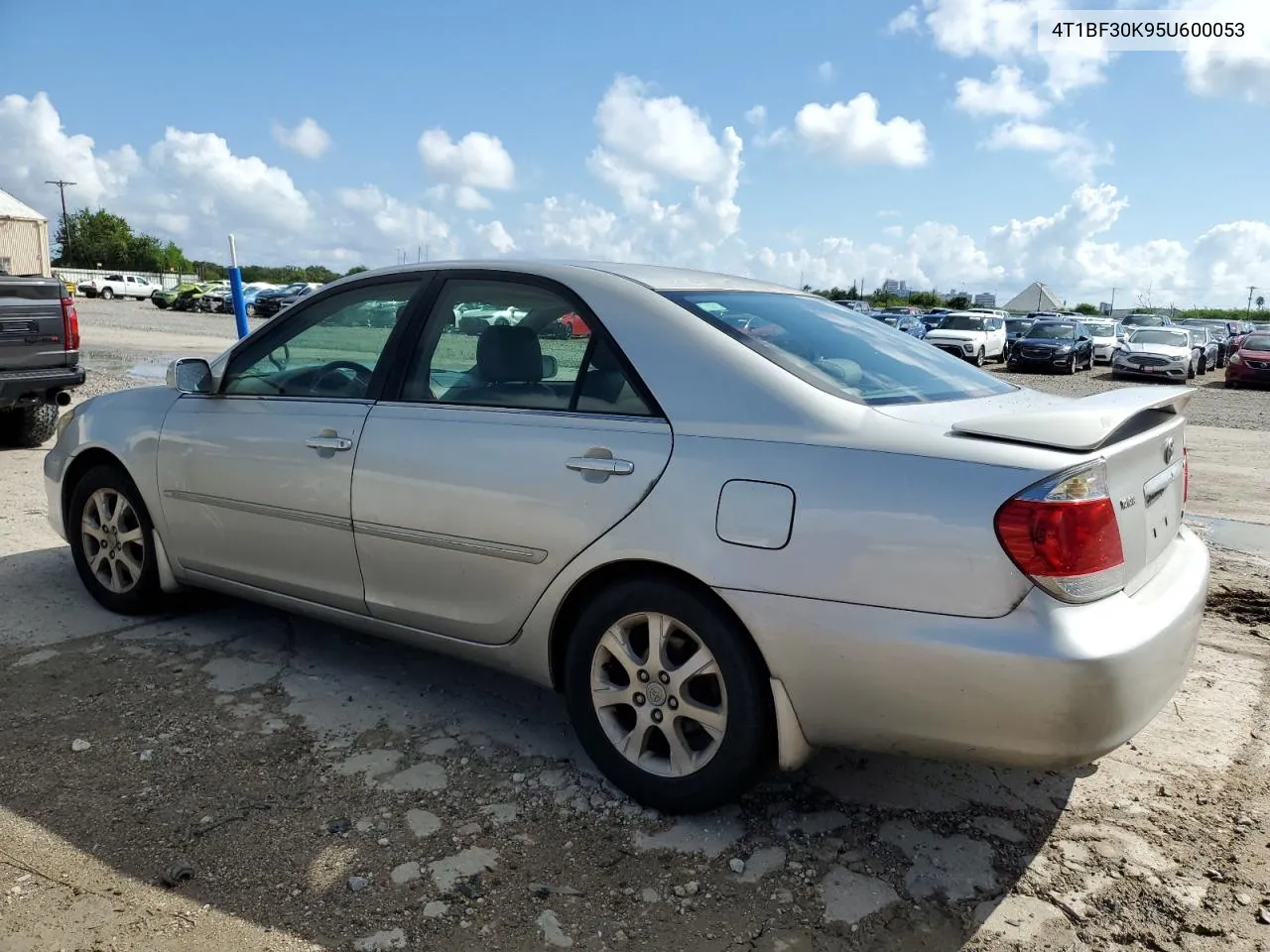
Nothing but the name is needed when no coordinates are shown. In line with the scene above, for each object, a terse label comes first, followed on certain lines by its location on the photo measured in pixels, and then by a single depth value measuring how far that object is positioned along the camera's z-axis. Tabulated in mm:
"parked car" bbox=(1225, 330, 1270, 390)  25422
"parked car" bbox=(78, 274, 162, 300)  59125
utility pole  91188
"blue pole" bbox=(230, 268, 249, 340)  10344
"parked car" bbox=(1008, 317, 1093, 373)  28375
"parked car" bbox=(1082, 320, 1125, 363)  31016
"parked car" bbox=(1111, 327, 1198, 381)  25891
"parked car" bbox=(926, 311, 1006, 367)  30297
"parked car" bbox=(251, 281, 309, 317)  42000
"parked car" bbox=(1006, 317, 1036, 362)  32100
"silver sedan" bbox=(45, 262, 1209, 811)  2443
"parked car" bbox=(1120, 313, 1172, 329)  40188
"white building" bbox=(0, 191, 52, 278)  43844
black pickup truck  8062
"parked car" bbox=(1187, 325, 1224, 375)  30359
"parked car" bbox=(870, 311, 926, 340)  33700
